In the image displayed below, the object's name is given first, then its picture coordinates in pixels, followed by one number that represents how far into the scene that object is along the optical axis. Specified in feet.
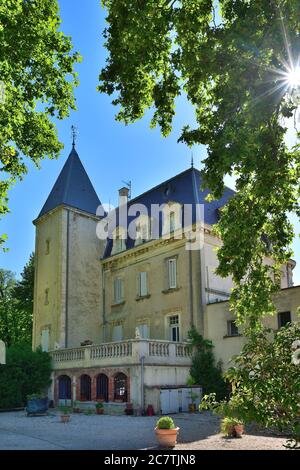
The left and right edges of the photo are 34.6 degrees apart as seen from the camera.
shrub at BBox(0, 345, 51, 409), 79.66
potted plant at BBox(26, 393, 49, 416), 68.69
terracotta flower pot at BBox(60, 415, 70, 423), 58.23
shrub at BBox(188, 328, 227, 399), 74.79
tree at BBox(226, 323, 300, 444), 22.38
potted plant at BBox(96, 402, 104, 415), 70.59
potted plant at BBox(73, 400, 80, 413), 74.54
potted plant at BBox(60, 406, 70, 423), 58.23
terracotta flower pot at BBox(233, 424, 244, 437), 42.83
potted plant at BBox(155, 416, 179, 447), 36.99
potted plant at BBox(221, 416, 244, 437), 42.65
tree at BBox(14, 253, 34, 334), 133.69
